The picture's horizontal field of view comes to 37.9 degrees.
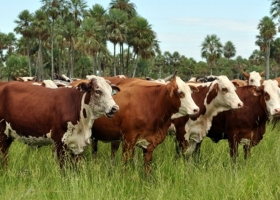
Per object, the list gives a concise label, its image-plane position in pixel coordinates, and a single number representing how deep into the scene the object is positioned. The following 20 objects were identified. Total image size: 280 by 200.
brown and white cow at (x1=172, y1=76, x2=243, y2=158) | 7.75
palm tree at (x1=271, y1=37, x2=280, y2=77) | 69.93
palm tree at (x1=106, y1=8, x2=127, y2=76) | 44.69
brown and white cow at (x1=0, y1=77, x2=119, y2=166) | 6.51
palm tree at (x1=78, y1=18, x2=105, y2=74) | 45.44
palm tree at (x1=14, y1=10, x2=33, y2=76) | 51.44
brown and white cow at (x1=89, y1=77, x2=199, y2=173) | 6.89
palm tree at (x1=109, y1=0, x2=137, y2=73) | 48.31
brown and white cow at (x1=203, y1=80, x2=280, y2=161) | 7.68
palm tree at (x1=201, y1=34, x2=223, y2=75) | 70.12
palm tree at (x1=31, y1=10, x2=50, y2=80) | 49.97
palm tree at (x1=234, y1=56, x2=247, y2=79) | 95.94
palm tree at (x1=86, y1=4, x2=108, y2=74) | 46.44
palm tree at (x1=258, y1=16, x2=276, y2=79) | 56.22
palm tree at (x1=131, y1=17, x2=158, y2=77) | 45.16
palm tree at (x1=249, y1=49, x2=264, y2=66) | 92.94
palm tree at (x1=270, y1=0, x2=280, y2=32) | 42.59
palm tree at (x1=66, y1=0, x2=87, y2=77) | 48.58
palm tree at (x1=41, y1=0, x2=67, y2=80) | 47.34
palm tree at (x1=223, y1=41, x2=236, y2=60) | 96.75
